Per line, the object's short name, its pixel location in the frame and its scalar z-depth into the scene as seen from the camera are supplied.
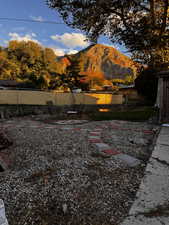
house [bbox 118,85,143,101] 13.25
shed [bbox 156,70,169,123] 4.55
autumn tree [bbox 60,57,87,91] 15.49
